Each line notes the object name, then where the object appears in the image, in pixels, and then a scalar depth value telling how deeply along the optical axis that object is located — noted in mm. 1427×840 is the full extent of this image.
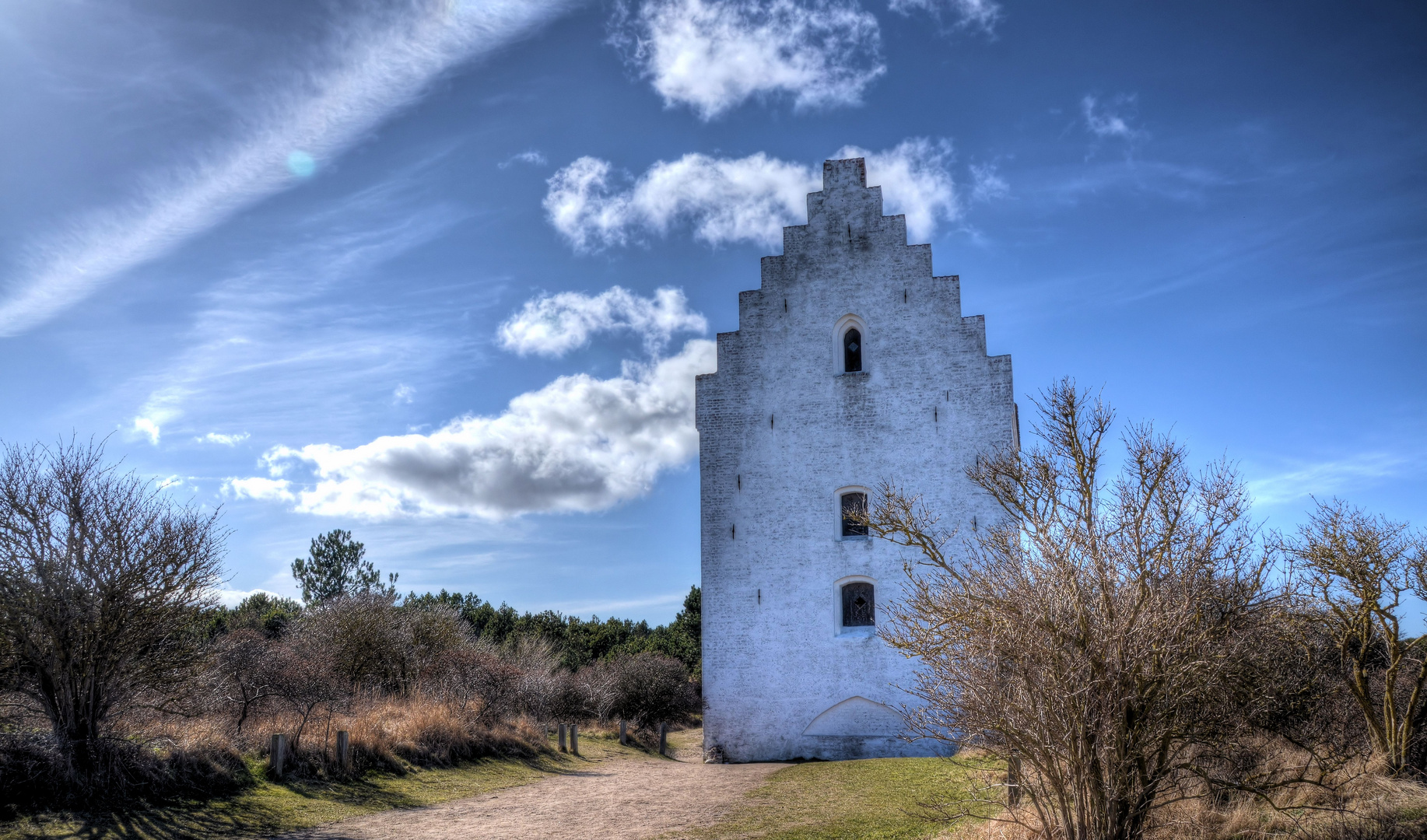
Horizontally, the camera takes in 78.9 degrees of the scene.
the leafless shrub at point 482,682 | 19922
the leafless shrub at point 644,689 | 26891
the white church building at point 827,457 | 20406
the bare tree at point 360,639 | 20377
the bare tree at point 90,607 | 11242
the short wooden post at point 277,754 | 13102
